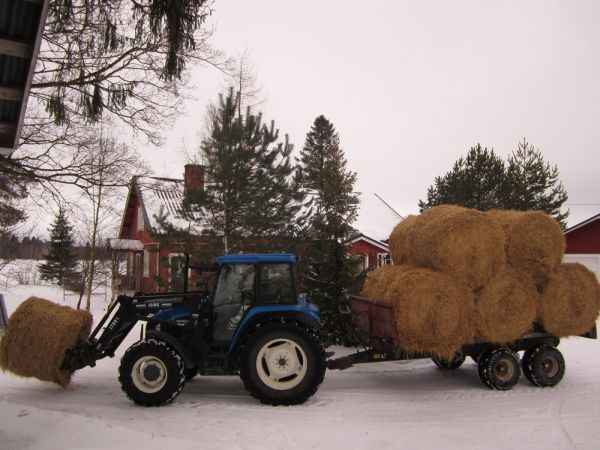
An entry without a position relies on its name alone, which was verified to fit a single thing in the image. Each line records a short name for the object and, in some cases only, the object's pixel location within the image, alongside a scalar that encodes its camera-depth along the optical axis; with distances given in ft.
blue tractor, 20.68
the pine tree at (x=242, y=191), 37.40
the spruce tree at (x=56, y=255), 87.92
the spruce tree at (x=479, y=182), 78.54
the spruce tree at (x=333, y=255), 35.27
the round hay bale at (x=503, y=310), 22.38
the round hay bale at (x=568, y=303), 23.44
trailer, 22.75
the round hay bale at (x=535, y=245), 23.26
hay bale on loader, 21.15
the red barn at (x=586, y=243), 71.51
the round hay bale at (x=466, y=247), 22.48
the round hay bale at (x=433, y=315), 21.48
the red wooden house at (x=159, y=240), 31.76
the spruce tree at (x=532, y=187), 71.00
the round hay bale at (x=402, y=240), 26.66
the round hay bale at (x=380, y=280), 24.43
